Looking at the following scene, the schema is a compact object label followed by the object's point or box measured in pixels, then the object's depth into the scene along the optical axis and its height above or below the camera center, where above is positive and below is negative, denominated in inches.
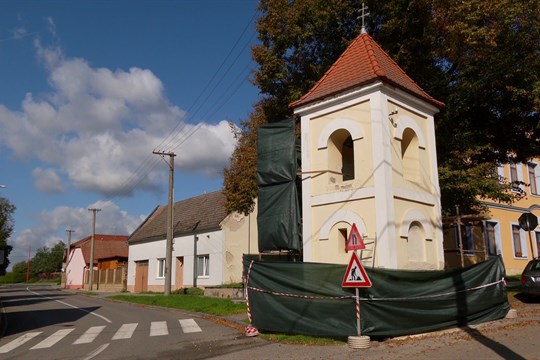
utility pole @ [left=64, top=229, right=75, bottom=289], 2470.5 +85.5
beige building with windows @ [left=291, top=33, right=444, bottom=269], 480.1 +112.4
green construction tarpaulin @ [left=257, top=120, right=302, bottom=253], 566.9 +96.3
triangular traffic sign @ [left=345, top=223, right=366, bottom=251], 402.9 +22.9
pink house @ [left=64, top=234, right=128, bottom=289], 2184.5 +72.9
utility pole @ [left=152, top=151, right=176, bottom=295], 1056.8 +51.5
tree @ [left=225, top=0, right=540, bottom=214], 630.5 +299.3
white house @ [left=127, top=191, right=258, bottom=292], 1107.3 +58.0
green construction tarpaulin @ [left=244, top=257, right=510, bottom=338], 415.8 -28.6
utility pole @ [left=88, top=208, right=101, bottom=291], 1812.3 +13.2
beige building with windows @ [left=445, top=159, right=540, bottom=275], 1147.9 +84.4
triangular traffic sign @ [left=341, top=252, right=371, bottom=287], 400.5 -5.5
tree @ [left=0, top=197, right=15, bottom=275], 2324.1 +253.1
